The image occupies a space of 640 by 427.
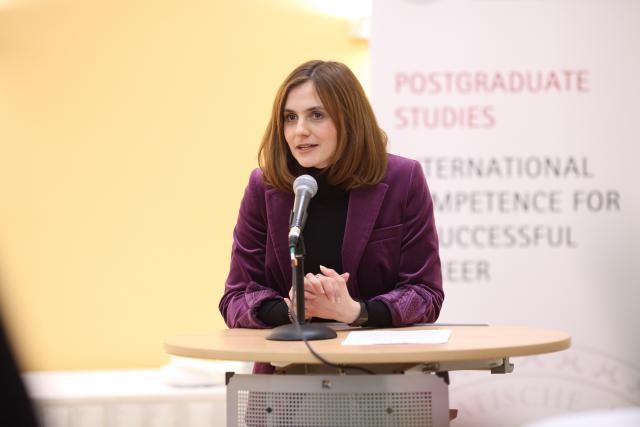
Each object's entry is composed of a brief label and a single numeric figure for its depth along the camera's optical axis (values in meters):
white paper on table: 6.54
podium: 6.46
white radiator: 8.19
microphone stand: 6.59
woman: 6.92
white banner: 7.90
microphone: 6.58
